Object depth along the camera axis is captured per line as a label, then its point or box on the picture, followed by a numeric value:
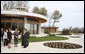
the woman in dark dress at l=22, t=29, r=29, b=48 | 4.75
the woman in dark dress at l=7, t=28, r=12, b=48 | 4.74
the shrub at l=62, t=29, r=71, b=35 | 15.68
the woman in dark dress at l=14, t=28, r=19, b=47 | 4.97
